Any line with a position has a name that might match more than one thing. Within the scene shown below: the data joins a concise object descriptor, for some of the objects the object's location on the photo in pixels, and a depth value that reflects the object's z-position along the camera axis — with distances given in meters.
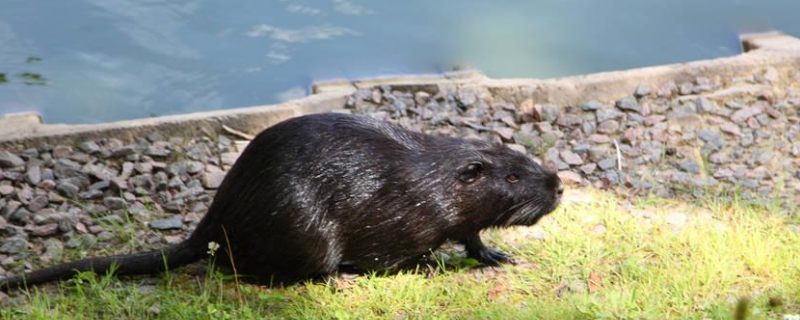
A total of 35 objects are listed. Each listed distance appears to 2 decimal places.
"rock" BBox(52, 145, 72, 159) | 9.75
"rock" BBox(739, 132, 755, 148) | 10.50
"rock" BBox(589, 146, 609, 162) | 10.19
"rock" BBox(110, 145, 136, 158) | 9.76
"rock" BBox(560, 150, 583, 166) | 10.07
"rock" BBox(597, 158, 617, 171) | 10.01
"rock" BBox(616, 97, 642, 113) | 11.18
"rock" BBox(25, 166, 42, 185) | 9.15
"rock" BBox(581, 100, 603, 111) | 11.18
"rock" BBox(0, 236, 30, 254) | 8.10
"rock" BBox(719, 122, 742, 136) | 10.69
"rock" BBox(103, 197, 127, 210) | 8.84
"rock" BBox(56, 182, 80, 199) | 8.97
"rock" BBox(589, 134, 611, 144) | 10.54
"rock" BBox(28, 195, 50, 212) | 8.73
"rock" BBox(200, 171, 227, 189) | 9.38
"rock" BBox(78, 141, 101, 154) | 9.81
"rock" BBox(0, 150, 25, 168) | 9.48
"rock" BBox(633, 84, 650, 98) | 11.42
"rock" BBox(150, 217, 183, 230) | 8.55
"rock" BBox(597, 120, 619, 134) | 10.77
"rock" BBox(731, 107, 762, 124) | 10.95
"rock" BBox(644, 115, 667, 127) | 10.89
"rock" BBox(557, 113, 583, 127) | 10.89
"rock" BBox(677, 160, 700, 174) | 10.04
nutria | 7.25
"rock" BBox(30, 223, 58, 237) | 8.34
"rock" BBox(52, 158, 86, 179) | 9.34
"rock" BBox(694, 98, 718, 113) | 11.12
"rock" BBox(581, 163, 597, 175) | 9.91
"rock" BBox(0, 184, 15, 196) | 8.94
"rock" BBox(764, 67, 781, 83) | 11.77
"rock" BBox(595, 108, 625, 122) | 11.00
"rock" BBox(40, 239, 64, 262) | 8.03
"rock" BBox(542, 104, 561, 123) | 10.98
